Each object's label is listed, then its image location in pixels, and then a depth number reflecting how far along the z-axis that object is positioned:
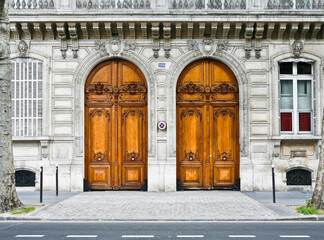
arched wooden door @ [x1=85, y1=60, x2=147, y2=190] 15.84
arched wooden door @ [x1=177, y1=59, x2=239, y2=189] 15.84
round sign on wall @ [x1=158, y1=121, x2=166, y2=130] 15.51
